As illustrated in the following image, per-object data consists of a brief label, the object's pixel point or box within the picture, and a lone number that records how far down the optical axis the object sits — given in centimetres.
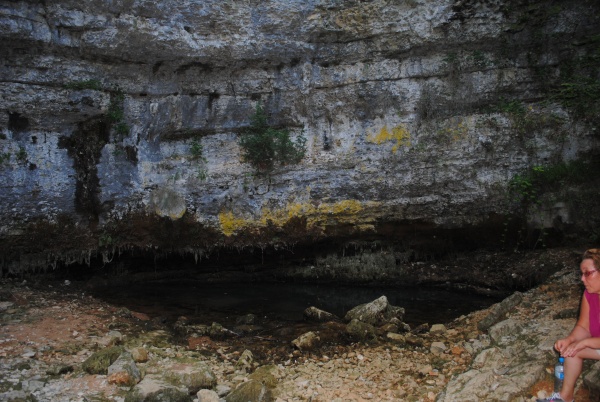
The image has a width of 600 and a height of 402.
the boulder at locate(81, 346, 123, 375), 573
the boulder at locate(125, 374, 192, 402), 493
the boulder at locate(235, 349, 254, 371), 627
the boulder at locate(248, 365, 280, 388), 564
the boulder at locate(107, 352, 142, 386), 544
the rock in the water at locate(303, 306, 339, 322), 845
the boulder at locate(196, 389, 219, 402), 513
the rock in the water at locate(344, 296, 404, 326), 797
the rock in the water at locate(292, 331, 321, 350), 689
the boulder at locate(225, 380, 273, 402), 509
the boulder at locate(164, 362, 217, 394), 551
